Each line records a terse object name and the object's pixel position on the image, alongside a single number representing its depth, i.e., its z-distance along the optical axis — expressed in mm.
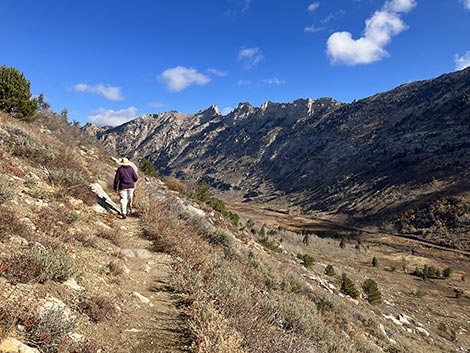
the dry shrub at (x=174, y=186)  25159
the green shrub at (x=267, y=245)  23495
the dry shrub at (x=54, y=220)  6691
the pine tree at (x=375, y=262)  42562
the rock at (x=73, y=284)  5000
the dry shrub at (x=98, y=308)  4530
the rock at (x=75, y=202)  9088
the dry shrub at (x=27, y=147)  10555
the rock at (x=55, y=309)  3791
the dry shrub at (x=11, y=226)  5480
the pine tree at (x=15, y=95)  19294
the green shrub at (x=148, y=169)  27955
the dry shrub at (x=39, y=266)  4426
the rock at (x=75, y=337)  3761
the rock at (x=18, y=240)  5434
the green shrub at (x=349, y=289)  21750
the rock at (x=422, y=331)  19058
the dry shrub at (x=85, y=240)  6988
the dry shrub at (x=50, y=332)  3438
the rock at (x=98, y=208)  9811
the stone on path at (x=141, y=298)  5648
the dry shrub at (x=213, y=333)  4098
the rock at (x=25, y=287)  4199
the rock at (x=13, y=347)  3097
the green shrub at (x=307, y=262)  25369
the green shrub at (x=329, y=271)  26605
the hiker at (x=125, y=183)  10602
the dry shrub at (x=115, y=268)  6262
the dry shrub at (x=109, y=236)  7961
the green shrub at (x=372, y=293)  23086
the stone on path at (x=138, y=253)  7742
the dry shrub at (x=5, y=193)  6550
